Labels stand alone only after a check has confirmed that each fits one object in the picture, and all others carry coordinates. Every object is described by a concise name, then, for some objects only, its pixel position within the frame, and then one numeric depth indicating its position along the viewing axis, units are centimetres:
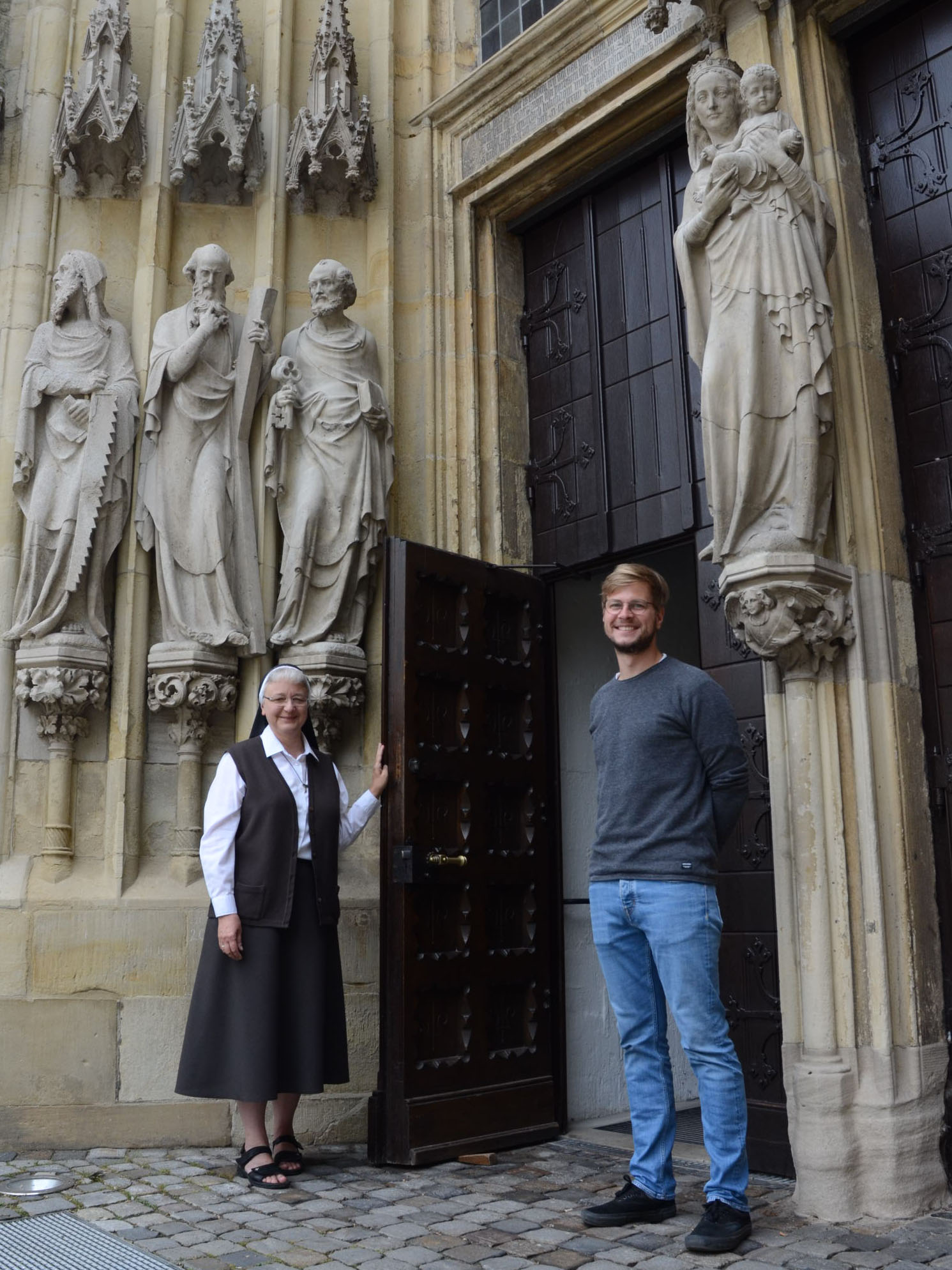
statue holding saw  539
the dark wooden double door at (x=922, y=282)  429
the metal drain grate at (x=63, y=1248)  324
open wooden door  478
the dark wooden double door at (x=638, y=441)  466
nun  429
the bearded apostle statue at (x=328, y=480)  561
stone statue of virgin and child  413
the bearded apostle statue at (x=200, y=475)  551
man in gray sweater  341
